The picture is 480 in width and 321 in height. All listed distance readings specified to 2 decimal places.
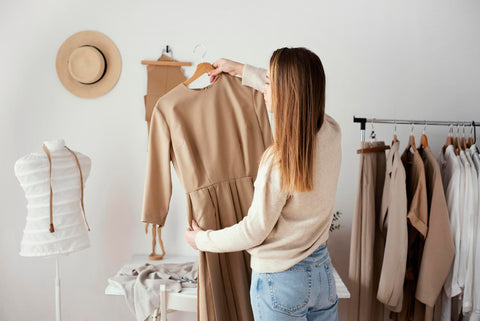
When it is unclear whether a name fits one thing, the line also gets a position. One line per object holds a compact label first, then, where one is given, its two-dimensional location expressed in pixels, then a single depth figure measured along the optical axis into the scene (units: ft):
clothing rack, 7.29
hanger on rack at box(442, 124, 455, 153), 7.36
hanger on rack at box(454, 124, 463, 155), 7.22
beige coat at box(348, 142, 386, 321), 7.04
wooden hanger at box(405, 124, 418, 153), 7.14
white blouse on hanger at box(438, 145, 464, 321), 6.86
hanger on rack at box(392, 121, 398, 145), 7.14
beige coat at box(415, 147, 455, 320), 6.75
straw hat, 8.48
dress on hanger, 5.27
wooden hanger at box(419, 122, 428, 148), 7.22
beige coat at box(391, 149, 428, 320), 6.79
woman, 3.77
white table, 6.17
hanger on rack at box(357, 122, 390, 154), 7.15
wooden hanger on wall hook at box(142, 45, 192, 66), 8.41
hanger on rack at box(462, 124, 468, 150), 7.28
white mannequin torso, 6.74
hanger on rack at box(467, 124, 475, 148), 7.38
